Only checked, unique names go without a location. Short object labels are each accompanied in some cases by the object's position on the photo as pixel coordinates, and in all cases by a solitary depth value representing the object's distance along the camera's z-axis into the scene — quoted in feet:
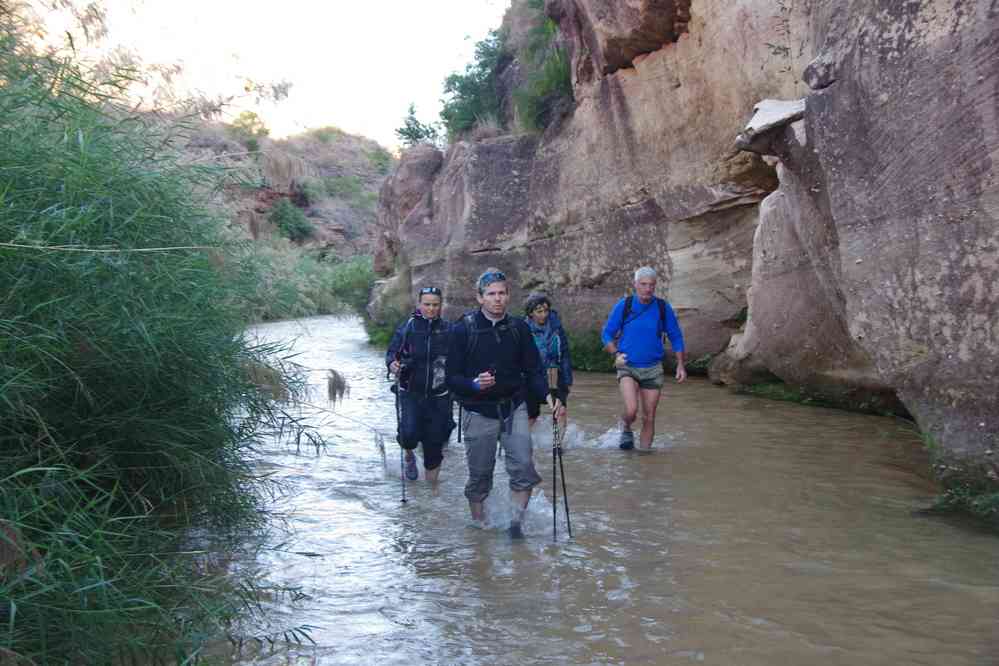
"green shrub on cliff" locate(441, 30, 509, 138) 81.46
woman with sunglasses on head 26.78
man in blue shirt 30.30
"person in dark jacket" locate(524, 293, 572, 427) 28.76
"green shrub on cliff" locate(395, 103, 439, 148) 101.09
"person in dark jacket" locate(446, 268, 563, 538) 21.06
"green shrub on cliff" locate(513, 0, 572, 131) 62.75
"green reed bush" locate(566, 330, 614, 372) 55.06
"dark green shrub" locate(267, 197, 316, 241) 125.97
